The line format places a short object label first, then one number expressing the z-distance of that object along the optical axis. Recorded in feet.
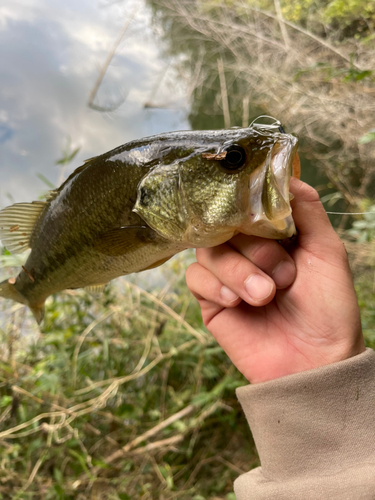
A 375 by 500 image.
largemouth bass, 0.54
